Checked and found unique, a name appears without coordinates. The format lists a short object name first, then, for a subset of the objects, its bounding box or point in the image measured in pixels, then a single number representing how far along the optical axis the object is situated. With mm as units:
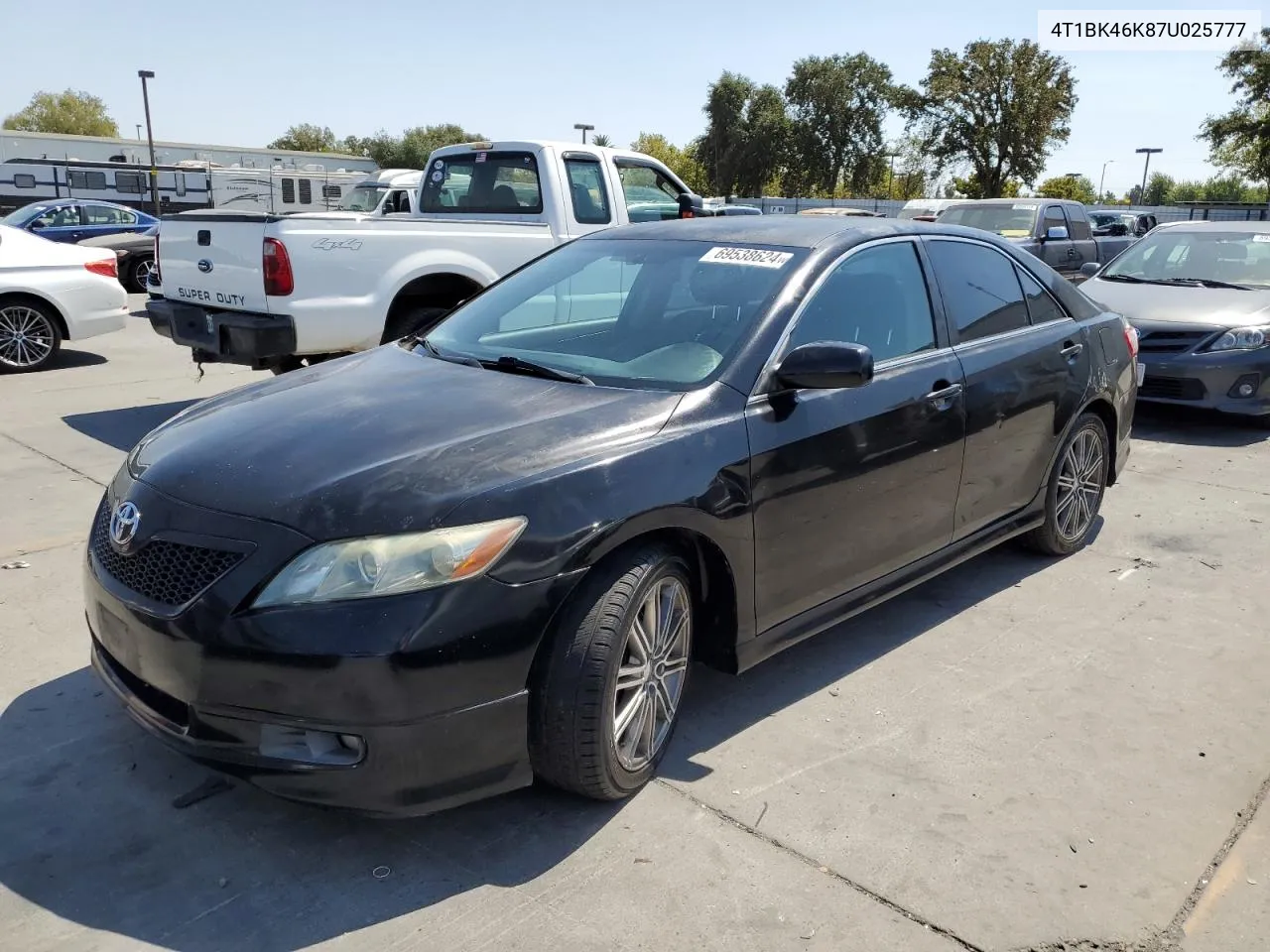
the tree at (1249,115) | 39094
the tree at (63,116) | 88188
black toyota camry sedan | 2574
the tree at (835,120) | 61156
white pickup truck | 6949
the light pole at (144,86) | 39719
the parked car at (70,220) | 17891
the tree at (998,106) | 47062
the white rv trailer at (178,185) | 31734
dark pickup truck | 13977
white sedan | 9984
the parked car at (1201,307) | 8047
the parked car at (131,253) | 16922
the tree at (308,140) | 98938
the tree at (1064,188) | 54312
